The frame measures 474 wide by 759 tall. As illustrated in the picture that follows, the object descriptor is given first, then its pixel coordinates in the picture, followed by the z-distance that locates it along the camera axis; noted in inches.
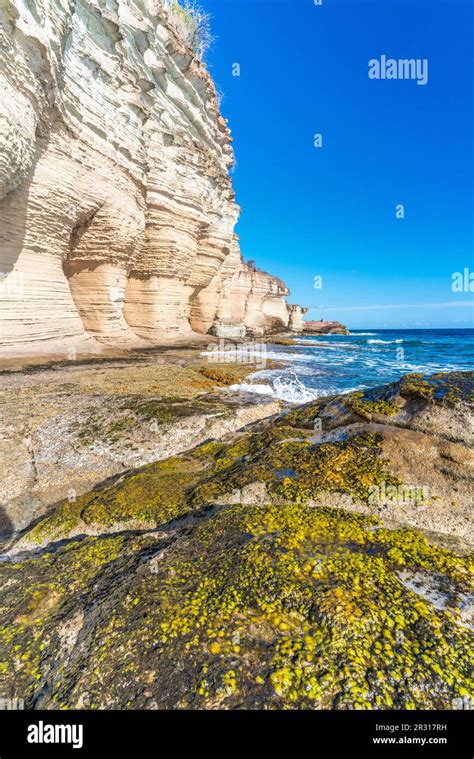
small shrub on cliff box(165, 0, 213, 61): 937.5
